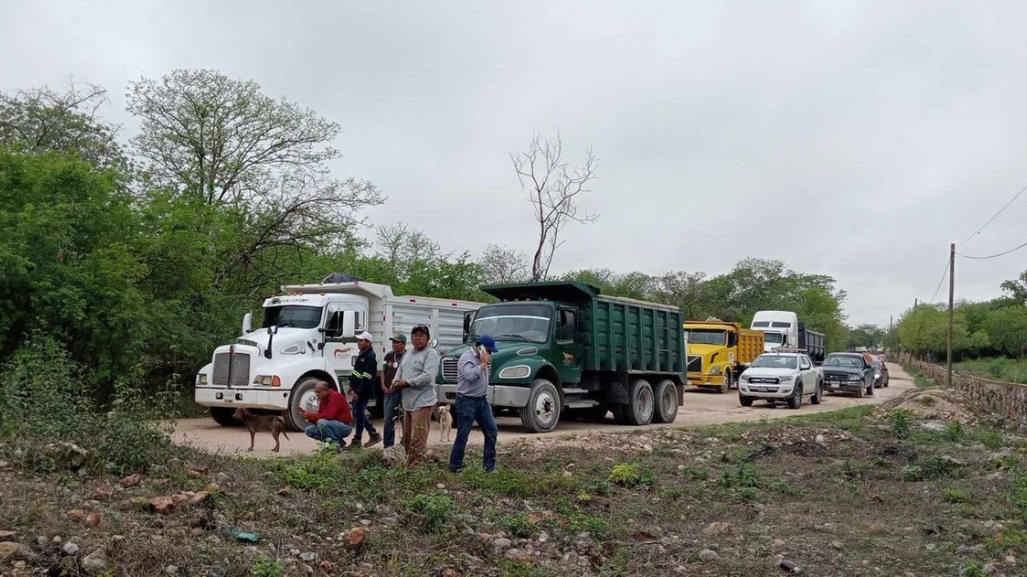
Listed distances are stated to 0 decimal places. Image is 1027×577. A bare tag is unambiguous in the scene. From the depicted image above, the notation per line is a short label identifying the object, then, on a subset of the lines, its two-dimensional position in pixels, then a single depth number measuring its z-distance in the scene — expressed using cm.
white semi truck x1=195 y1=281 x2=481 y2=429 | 1546
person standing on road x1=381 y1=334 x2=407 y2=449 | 1156
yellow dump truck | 3338
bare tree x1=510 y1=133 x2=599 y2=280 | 3556
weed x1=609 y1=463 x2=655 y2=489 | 1017
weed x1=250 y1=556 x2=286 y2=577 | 574
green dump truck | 1577
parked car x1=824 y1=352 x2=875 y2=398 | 3381
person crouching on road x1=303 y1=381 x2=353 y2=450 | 1134
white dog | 1390
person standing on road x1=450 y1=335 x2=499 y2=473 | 993
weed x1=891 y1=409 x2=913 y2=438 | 1689
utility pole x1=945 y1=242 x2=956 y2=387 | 4247
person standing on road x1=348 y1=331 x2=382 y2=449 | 1277
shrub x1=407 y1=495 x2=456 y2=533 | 732
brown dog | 1196
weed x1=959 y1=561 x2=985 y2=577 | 651
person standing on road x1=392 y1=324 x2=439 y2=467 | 1008
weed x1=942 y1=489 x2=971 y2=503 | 958
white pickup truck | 2612
